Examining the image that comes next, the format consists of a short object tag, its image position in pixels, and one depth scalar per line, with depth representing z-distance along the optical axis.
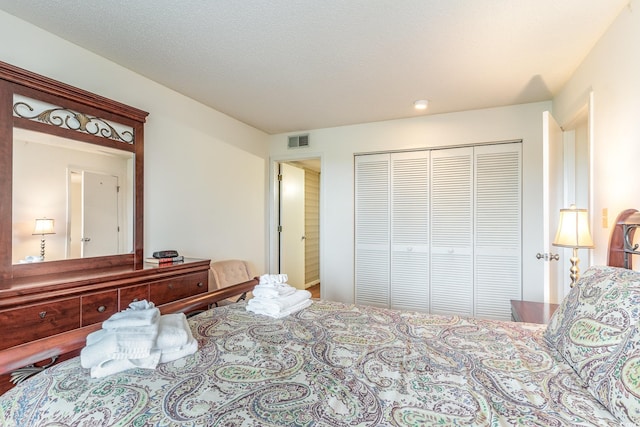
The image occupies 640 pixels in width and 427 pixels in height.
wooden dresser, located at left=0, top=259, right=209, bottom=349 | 1.46
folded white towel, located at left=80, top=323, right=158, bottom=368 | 1.02
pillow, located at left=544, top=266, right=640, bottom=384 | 0.97
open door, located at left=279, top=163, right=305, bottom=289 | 4.36
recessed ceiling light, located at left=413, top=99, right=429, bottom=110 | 3.02
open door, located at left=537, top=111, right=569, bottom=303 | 2.17
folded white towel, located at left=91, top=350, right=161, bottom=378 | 0.99
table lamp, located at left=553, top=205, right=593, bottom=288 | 1.96
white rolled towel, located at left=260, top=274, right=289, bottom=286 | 1.86
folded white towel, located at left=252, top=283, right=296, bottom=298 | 1.78
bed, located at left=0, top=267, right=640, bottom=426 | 0.81
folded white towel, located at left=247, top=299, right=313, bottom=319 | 1.68
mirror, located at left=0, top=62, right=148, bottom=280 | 1.72
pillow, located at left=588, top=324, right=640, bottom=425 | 0.79
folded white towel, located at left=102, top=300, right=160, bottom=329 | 1.14
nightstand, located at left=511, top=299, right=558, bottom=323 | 1.89
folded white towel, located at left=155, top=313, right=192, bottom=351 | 1.14
